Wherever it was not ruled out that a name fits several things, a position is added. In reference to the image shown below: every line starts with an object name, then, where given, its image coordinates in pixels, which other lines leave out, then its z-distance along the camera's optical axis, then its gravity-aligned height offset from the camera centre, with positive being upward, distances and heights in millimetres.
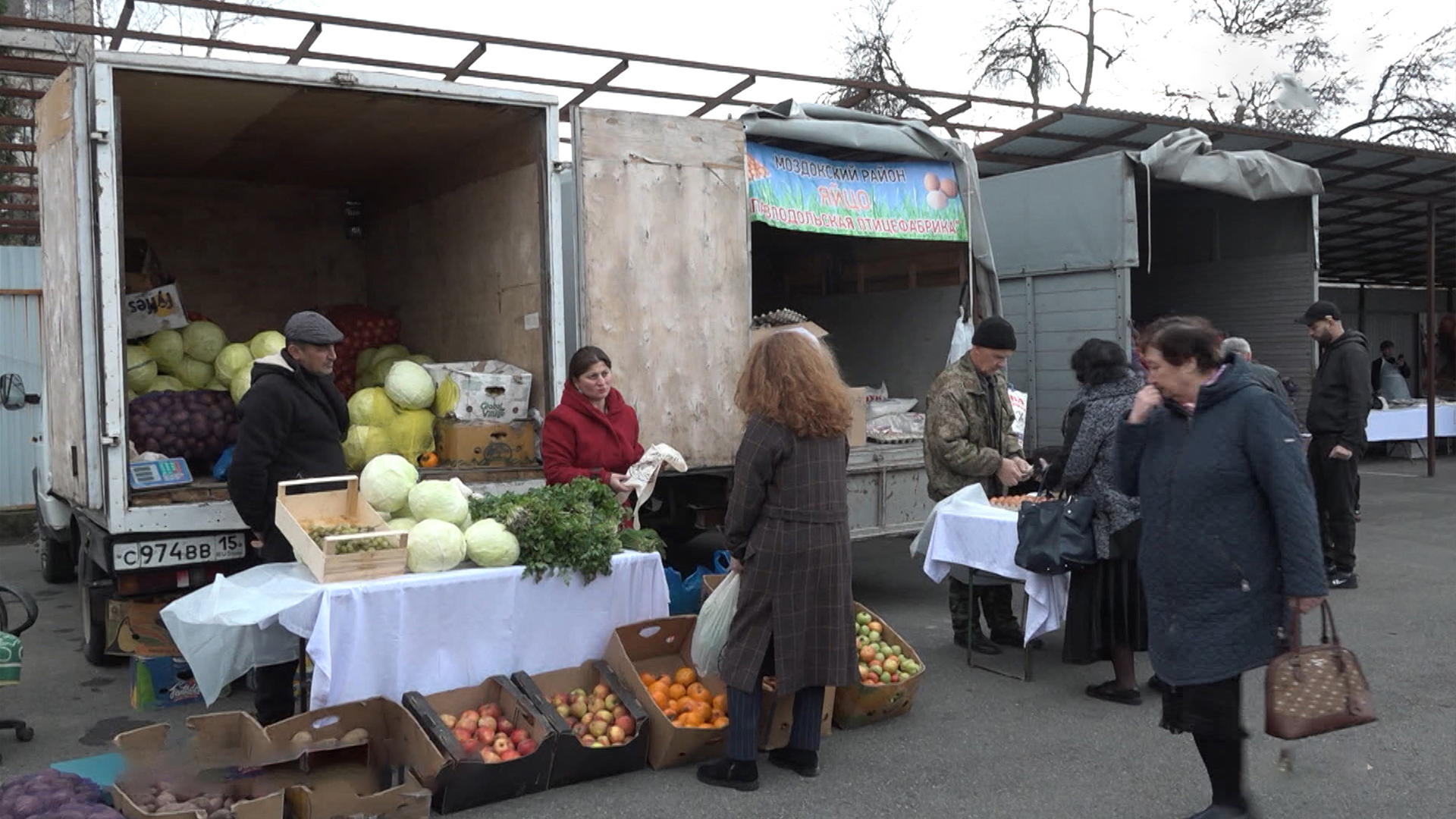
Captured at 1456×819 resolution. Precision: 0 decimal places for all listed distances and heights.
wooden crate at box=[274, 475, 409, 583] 4332 -514
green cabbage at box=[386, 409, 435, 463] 6707 -207
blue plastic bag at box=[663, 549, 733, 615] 6012 -1045
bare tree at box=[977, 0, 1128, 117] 22859 +6556
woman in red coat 5688 -185
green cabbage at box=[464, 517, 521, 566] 4691 -607
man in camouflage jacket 6125 -252
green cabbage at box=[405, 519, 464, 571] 4547 -595
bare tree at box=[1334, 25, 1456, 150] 22484 +5273
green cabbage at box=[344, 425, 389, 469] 6633 -267
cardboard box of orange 4602 -1197
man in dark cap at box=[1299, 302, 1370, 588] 7992 -334
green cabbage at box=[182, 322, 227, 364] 7238 +381
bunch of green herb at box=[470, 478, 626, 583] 4789 -574
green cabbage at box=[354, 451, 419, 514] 4965 -371
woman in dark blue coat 3484 -484
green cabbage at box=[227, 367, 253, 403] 6926 +110
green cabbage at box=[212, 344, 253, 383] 7070 +249
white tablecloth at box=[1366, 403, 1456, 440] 15734 -645
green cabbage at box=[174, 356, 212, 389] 7141 +182
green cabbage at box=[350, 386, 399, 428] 6730 -63
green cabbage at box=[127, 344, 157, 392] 6785 +202
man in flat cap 4805 -147
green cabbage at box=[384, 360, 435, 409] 6742 +67
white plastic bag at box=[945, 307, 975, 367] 8492 +359
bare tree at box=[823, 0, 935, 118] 21453 +6208
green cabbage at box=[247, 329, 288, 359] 6988 +351
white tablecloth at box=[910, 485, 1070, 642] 5625 -834
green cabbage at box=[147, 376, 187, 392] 6879 +115
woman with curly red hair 4336 -553
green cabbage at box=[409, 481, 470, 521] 4836 -445
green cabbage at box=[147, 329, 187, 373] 7132 +339
